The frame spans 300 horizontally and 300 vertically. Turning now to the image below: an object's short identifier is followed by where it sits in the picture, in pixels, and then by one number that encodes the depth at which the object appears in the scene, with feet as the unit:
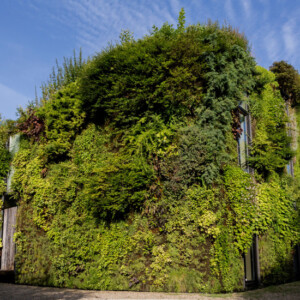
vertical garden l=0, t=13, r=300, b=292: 28.86
